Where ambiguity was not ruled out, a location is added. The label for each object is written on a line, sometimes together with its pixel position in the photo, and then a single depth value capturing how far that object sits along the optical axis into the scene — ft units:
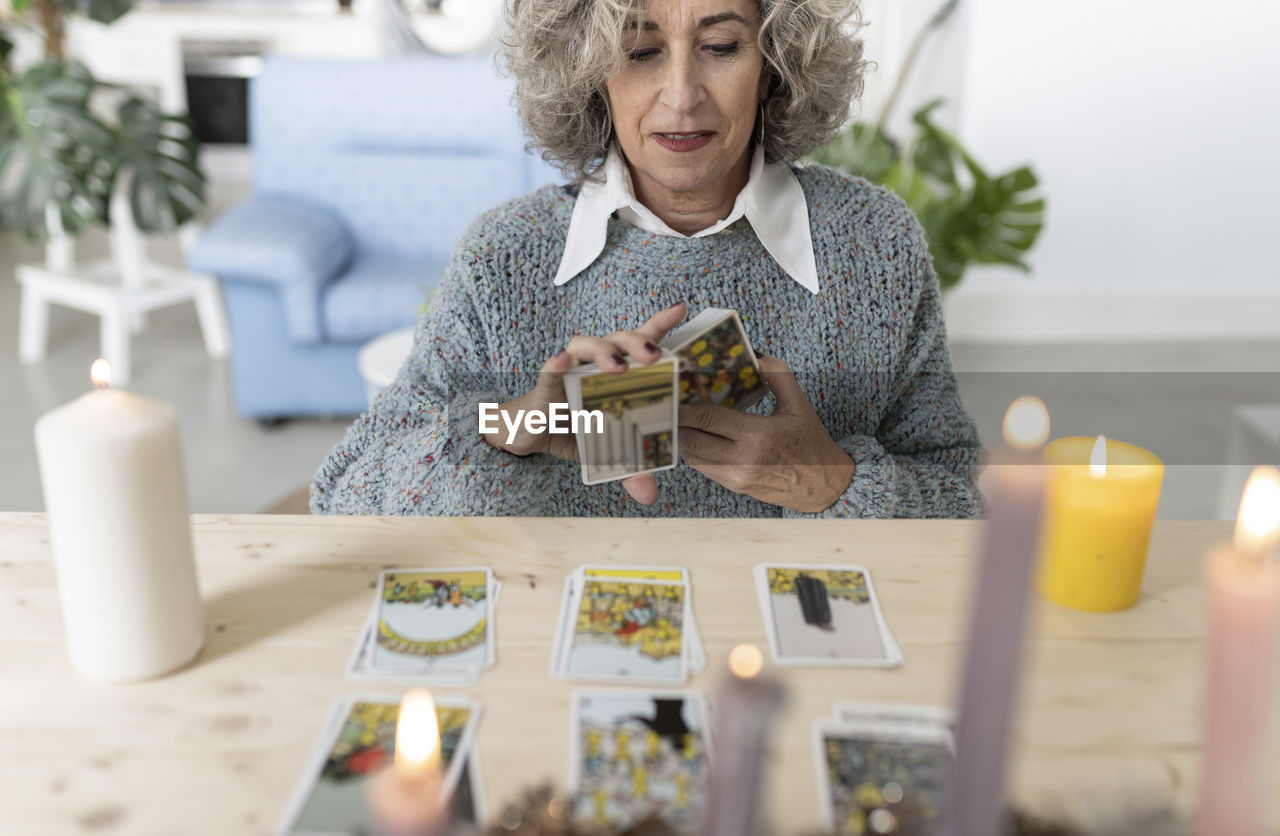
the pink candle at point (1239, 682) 0.98
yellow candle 2.43
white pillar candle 1.97
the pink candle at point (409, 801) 0.92
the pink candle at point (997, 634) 1.07
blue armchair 10.82
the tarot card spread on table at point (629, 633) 2.23
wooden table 1.92
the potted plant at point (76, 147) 10.73
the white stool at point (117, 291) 11.93
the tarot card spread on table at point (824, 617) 2.30
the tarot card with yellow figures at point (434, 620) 2.28
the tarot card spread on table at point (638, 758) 1.85
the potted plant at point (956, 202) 10.61
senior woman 3.95
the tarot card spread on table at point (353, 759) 1.82
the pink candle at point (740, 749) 0.95
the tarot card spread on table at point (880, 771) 1.84
